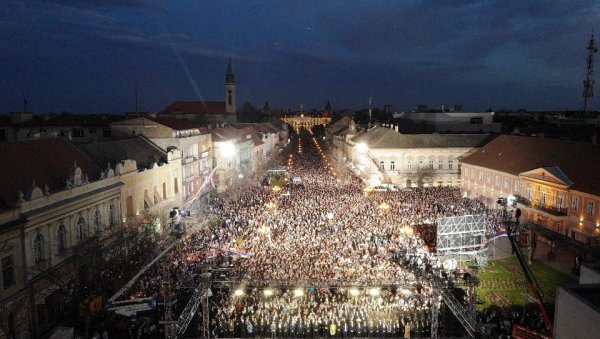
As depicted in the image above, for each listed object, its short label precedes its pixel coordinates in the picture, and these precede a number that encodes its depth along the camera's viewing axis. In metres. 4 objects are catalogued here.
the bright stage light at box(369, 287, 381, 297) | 21.11
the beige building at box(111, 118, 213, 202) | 42.84
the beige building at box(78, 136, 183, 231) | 31.17
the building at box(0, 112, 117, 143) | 51.42
